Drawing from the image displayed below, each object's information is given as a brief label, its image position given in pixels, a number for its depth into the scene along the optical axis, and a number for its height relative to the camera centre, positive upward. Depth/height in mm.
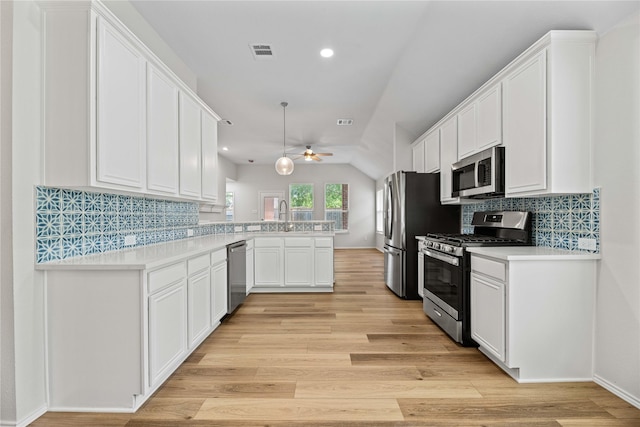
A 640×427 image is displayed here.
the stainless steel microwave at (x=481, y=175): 2730 +349
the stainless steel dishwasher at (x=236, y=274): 3473 -734
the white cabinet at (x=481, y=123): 2750 +845
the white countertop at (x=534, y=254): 2180 -299
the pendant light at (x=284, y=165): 6086 +883
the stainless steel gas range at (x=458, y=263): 2756 -487
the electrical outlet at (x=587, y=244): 2201 -222
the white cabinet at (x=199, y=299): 2541 -747
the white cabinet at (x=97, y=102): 1835 +679
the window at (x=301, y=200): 10617 +380
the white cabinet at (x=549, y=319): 2199 -738
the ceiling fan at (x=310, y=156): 6817 +1201
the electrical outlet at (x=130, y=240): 2625 -241
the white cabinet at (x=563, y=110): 2156 +703
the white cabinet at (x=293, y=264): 4684 -771
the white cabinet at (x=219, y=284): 3055 -724
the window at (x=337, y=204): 10617 +249
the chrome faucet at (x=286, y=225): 5269 -228
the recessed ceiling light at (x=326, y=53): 3340 +1686
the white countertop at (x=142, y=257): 1833 -312
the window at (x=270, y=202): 10680 +313
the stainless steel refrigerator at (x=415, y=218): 4270 -84
